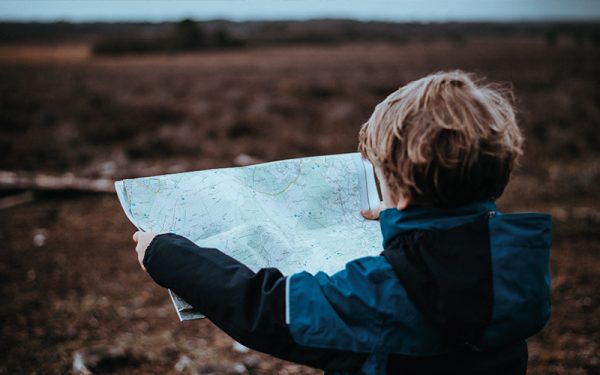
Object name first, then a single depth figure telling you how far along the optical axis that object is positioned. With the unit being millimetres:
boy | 1102
